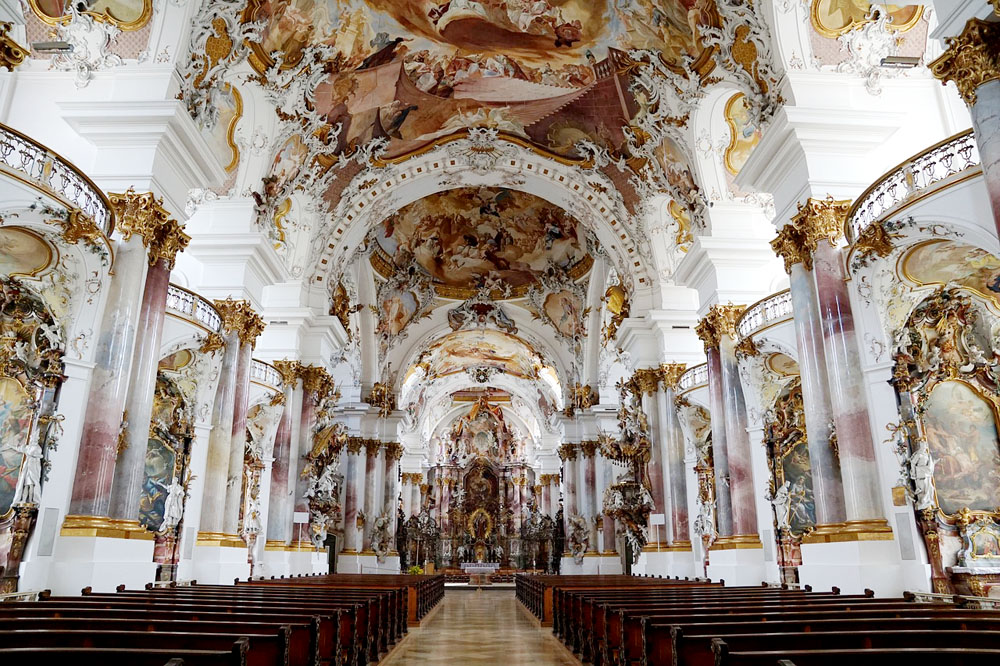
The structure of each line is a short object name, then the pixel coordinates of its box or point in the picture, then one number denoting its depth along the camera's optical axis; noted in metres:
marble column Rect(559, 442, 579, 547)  29.78
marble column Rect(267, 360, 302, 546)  16.20
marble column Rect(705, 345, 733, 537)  13.66
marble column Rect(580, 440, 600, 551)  27.84
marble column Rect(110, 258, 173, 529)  9.38
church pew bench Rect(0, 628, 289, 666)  3.63
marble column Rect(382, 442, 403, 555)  29.16
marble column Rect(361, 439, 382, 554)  26.32
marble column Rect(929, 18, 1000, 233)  6.30
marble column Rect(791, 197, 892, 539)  8.98
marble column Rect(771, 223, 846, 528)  9.65
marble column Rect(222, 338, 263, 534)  13.57
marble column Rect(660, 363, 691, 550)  16.42
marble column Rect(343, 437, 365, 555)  25.05
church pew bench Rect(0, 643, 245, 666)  3.15
